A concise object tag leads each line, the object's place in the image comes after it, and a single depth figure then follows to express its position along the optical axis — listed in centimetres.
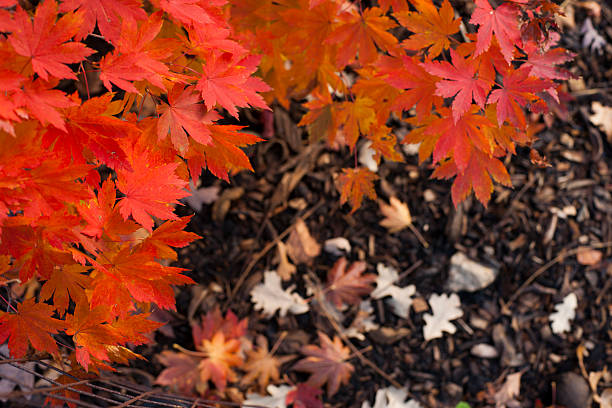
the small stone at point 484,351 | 194
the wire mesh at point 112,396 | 166
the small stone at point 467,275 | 194
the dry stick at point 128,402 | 166
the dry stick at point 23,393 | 114
